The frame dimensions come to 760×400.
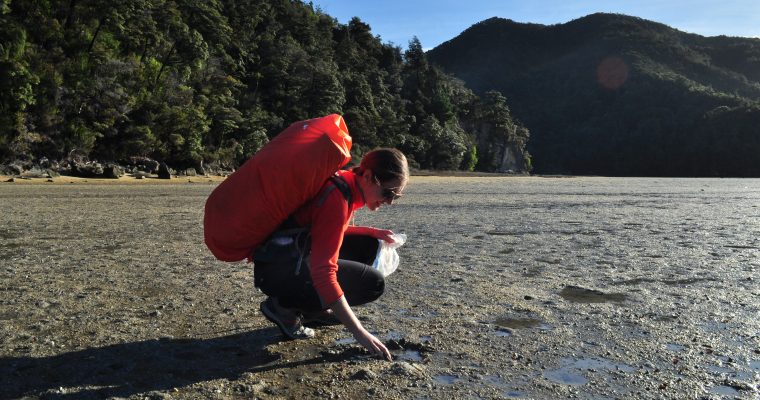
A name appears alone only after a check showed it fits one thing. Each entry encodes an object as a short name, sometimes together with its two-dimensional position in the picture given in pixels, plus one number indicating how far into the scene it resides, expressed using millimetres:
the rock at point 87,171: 25359
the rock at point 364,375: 2255
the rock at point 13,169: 23984
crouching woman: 2246
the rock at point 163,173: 28188
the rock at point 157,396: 2053
